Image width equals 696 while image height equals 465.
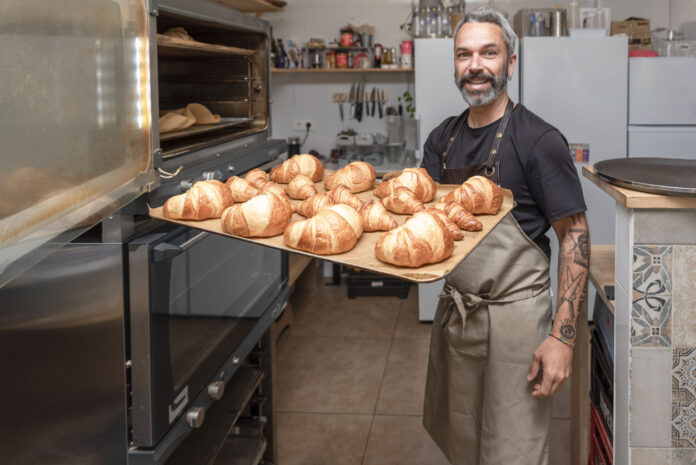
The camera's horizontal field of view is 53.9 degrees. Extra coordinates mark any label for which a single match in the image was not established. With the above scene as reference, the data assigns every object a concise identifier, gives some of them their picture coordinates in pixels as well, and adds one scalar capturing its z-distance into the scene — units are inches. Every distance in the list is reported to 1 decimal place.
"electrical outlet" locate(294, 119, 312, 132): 221.2
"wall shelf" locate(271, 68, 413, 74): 199.8
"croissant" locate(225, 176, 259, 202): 61.6
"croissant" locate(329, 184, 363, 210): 59.5
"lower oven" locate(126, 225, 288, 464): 53.7
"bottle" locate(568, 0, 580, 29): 163.0
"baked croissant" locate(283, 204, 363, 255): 48.0
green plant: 205.4
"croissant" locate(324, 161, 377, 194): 69.1
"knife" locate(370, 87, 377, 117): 211.5
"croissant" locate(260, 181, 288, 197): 60.6
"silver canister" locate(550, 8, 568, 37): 164.9
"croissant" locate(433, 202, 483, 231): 53.9
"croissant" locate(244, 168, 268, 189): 65.6
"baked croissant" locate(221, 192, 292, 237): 51.5
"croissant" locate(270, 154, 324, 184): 72.6
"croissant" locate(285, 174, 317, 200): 65.2
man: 68.5
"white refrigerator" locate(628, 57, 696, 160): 160.4
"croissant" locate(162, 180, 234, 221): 54.5
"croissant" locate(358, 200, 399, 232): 54.0
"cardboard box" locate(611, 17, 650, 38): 175.2
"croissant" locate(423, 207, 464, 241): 50.7
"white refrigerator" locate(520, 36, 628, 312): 159.0
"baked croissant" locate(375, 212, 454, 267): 45.4
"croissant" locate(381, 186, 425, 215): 58.7
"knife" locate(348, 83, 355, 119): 213.5
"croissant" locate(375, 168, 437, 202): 62.4
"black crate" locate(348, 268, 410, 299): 193.6
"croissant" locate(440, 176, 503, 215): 57.7
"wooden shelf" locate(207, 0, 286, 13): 176.4
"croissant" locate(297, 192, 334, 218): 57.9
